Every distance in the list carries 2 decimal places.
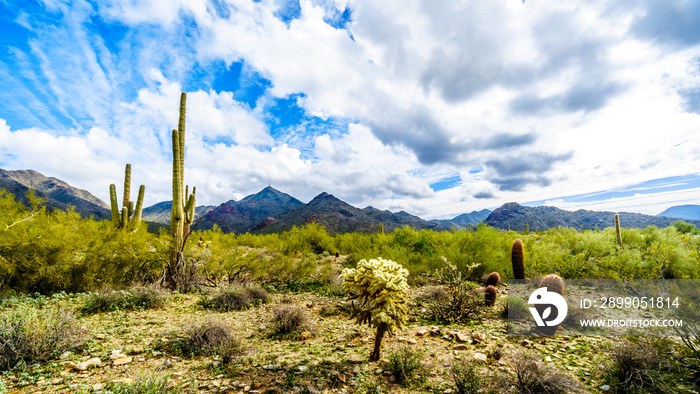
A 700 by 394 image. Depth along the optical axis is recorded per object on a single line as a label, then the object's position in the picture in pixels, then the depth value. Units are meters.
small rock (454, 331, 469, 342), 5.08
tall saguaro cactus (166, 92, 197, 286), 8.71
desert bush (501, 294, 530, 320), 6.17
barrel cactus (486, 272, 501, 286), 8.47
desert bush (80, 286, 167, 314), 6.22
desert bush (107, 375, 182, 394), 3.10
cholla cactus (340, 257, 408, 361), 3.97
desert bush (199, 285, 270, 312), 7.19
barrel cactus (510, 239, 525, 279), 9.84
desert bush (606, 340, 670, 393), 3.40
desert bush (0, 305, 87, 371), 3.66
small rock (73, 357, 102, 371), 3.72
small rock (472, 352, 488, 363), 4.32
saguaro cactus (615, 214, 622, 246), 14.27
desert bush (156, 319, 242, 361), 4.46
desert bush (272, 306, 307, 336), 5.61
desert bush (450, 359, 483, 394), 3.41
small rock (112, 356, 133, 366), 3.95
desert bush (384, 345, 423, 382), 3.87
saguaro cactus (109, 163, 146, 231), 12.23
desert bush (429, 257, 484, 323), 6.40
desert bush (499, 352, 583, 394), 3.32
